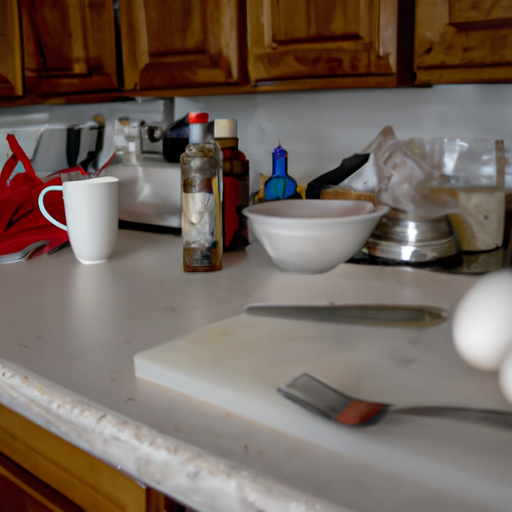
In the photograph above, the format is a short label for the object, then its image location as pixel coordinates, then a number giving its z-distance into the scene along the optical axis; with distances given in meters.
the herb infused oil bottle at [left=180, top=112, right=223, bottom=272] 0.84
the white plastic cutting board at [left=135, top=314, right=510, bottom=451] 0.44
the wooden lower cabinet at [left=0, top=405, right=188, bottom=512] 0.51
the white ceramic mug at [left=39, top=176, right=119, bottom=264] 0.93
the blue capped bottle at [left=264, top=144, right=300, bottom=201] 1.04
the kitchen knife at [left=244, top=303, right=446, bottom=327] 0.62
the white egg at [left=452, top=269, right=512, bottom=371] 0.46
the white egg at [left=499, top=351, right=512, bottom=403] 0.41
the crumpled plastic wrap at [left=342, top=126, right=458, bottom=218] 0.91
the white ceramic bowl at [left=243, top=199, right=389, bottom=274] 0.81
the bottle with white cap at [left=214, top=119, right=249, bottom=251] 0.96
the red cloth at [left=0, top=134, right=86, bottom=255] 1.04
